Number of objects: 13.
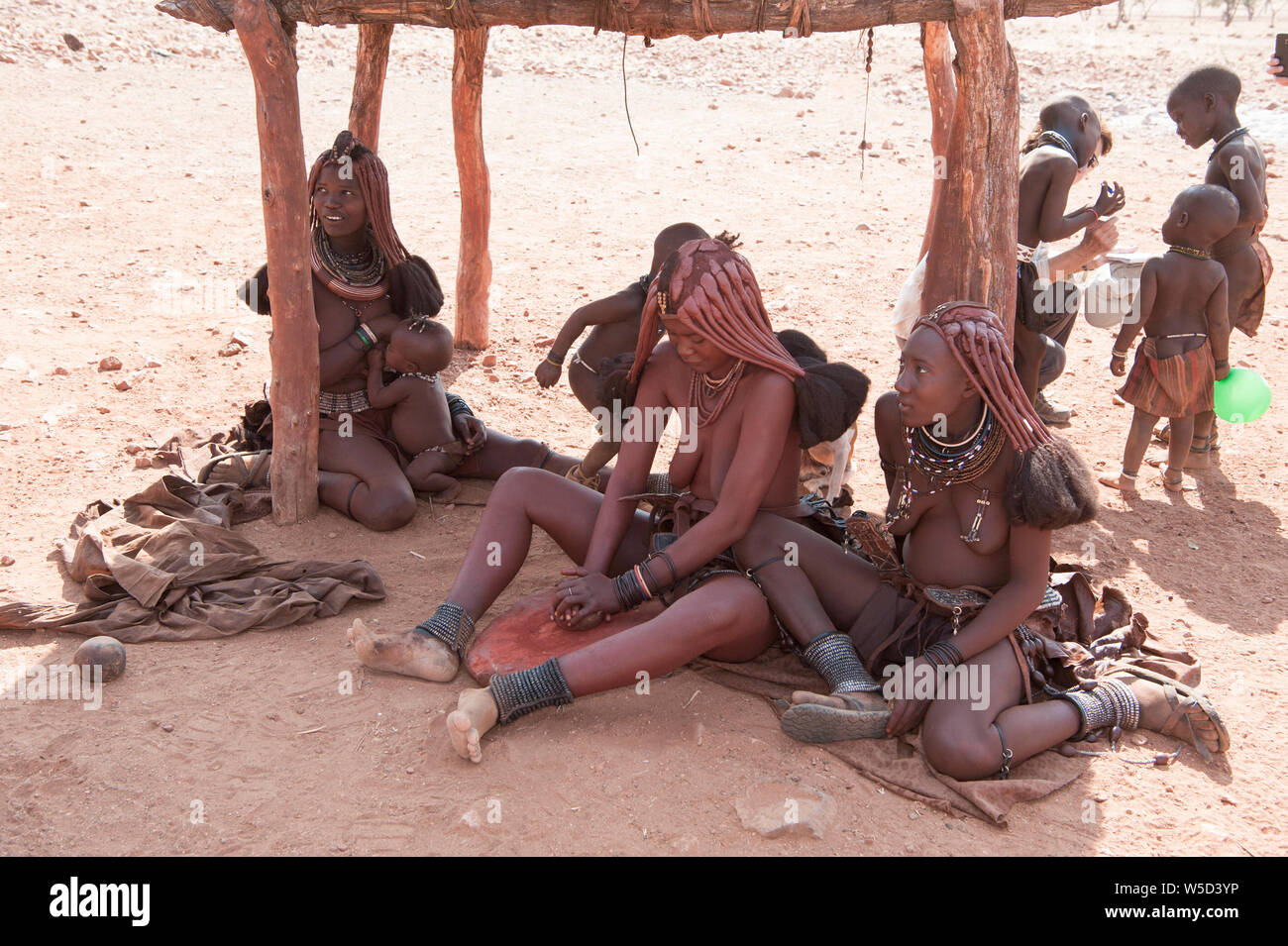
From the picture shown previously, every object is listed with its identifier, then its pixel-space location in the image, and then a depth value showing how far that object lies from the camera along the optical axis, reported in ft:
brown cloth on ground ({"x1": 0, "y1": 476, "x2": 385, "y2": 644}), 12.06
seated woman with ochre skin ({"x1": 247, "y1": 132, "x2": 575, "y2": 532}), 14.55
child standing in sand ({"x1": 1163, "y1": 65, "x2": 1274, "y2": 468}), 15.81
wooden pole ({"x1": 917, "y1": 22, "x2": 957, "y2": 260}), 18.06
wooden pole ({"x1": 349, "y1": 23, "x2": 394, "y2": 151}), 18.61
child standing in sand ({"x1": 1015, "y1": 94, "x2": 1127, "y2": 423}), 15.42
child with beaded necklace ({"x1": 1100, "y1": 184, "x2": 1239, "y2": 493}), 15.88
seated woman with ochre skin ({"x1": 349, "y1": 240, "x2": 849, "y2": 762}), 10.02
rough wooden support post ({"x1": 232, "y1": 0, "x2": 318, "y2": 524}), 13.25
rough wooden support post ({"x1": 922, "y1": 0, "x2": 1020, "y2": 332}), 12.23
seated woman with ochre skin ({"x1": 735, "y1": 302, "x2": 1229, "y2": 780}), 9.66
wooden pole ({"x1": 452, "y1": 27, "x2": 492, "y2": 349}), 19.75
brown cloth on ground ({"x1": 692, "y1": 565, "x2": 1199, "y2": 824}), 9.39
